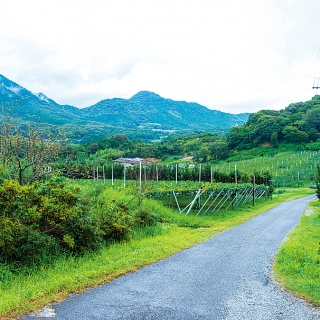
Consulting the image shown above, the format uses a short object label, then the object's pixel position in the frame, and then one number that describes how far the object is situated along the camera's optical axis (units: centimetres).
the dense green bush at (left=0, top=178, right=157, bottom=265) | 730
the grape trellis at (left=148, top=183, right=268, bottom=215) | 1783
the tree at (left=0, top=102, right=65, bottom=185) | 943
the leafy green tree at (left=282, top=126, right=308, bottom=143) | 8016
